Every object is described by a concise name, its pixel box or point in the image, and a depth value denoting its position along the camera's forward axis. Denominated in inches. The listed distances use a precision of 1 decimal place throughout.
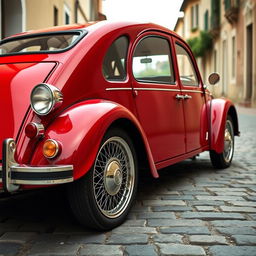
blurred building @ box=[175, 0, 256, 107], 860.0
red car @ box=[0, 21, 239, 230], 107.2
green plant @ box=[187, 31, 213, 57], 1290.4
